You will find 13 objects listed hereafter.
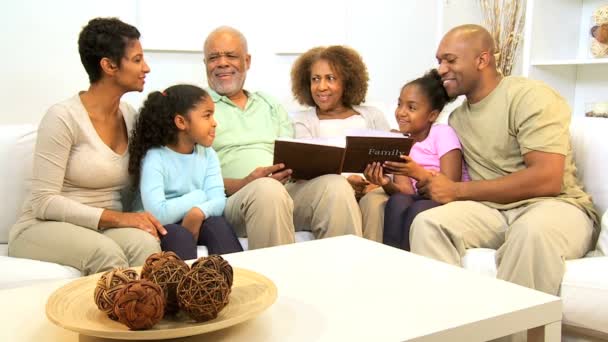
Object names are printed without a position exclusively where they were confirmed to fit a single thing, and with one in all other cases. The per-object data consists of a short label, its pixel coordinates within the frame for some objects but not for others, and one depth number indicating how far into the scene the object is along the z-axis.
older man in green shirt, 2.14
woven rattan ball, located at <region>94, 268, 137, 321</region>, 1.04
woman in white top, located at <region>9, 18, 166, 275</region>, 1.85
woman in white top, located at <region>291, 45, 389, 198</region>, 2.66
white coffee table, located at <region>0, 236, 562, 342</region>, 1.12
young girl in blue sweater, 2.06
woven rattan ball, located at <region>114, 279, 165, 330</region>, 1.01
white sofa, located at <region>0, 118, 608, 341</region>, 1.69
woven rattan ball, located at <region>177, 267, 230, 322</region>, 1.04
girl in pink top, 2.21
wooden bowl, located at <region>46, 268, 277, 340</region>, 1.01
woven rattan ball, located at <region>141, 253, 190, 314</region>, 1.08
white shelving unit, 3.20
